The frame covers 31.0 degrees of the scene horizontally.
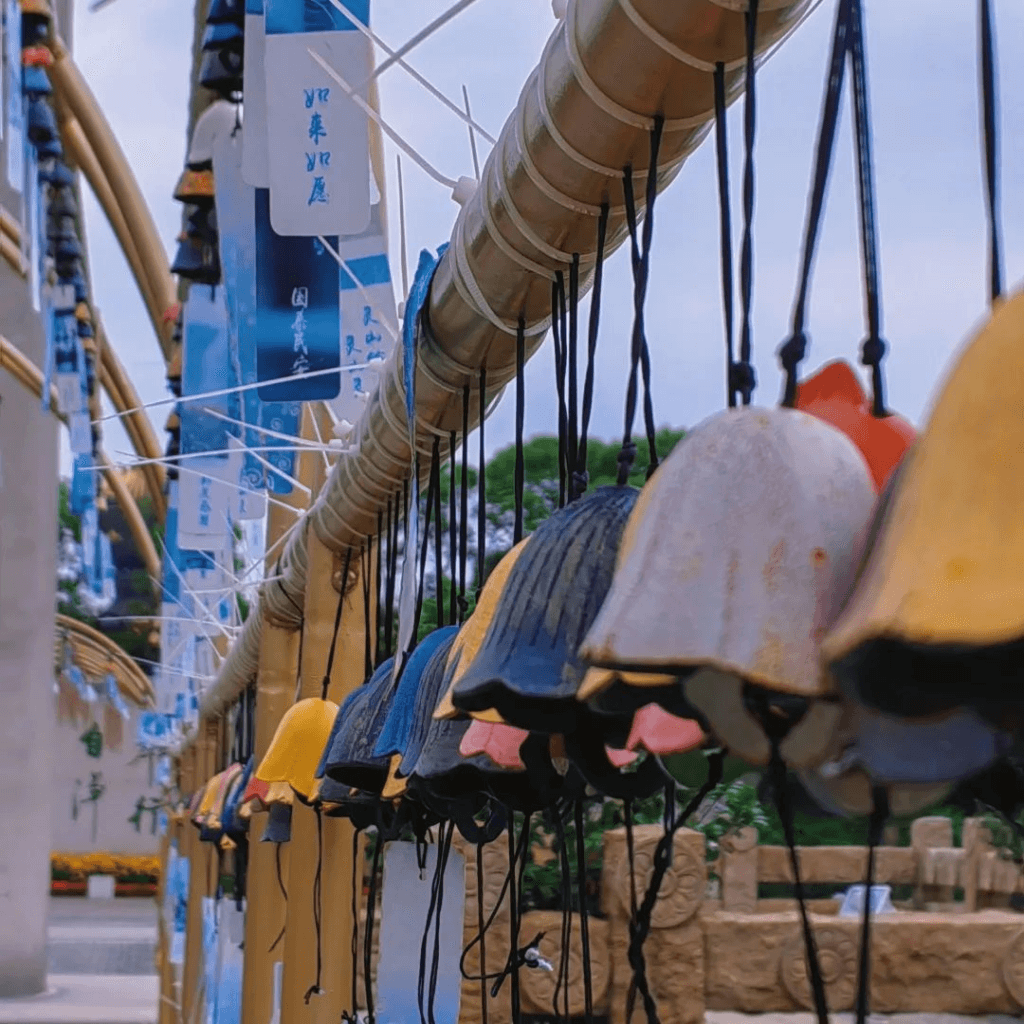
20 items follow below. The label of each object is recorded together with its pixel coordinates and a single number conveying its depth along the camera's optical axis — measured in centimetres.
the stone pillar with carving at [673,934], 939
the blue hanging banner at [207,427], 733
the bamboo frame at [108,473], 1416
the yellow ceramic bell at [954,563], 76
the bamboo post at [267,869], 588
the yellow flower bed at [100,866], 3403
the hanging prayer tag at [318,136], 368
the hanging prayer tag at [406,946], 243
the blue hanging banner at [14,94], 768
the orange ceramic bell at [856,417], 109
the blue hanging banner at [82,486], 1217
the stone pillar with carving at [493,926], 886
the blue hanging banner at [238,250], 505
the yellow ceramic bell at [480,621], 140
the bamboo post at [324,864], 413
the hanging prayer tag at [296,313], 443
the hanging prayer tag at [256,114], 405
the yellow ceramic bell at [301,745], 313
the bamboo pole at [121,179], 1054
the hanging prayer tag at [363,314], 456
